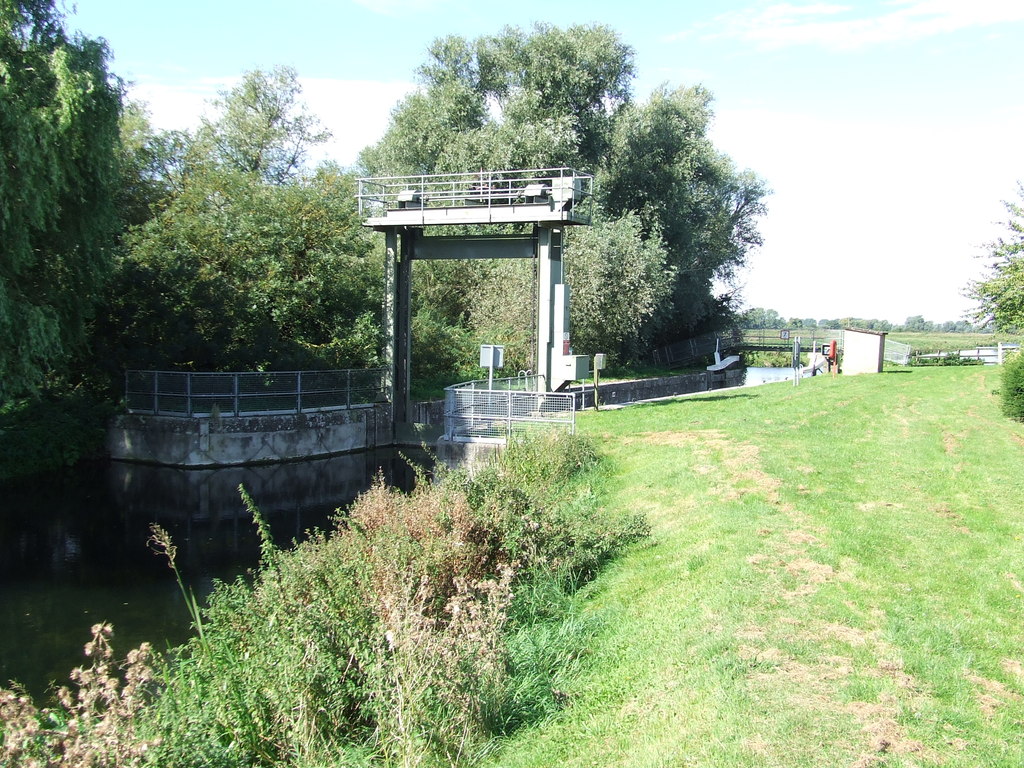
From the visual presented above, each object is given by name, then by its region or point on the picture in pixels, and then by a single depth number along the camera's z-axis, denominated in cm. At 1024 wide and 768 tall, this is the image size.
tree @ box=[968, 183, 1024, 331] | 1917
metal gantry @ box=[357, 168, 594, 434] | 2206
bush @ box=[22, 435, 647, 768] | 624
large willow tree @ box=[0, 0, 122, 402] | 1831
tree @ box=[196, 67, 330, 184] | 4056
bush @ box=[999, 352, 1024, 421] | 1964
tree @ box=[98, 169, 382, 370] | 2561
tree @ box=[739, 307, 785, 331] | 5359
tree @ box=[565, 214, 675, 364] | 3447
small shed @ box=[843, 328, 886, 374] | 3322
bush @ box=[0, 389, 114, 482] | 2186
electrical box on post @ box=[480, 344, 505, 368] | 2056
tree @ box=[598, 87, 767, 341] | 3916
